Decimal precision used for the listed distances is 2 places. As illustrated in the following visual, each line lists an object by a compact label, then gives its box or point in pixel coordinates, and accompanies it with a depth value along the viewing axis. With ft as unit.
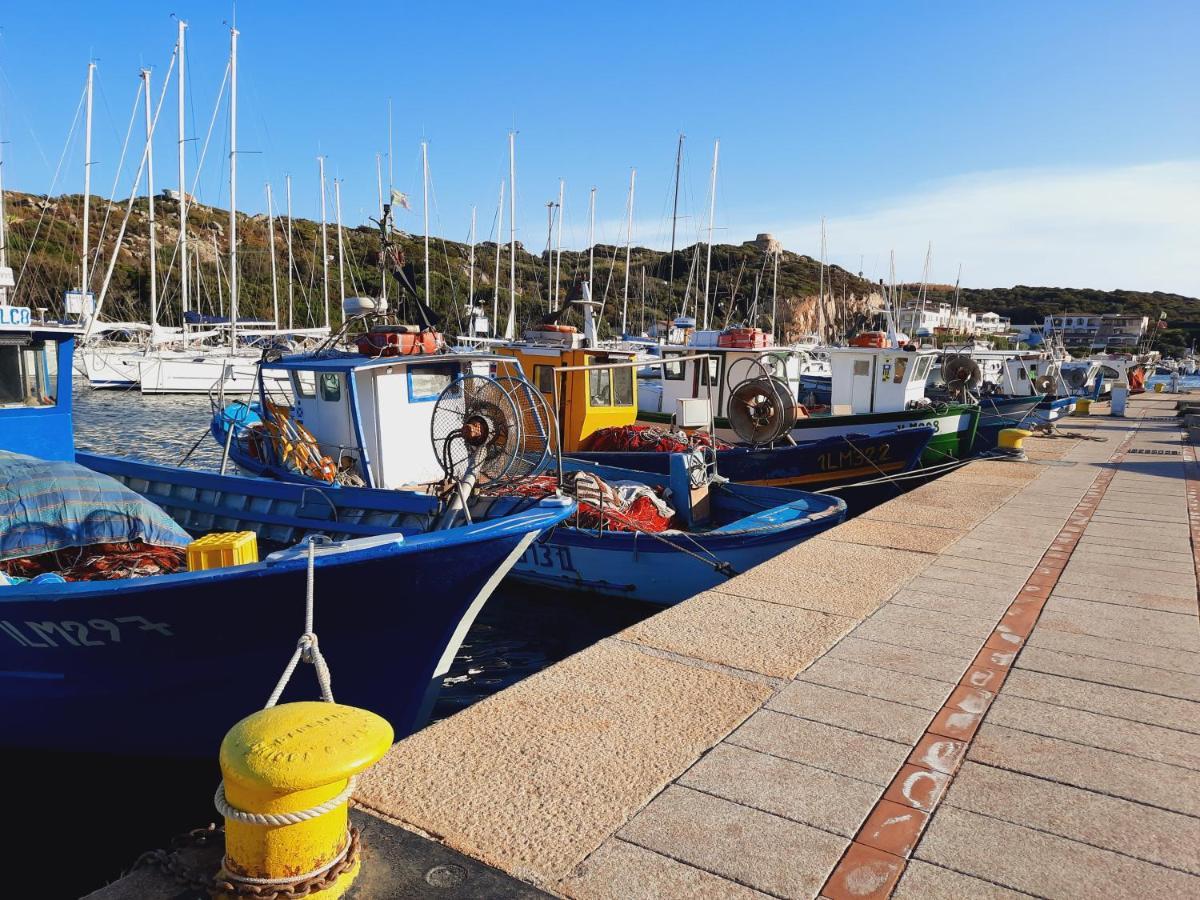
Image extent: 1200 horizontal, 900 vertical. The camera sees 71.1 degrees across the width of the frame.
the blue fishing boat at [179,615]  16.61
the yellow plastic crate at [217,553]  17.13
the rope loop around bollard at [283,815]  8.16
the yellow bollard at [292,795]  8.06
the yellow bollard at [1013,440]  45.55
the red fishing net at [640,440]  41.78
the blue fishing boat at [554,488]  28.76
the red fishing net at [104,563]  18.90
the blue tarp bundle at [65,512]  18.45
